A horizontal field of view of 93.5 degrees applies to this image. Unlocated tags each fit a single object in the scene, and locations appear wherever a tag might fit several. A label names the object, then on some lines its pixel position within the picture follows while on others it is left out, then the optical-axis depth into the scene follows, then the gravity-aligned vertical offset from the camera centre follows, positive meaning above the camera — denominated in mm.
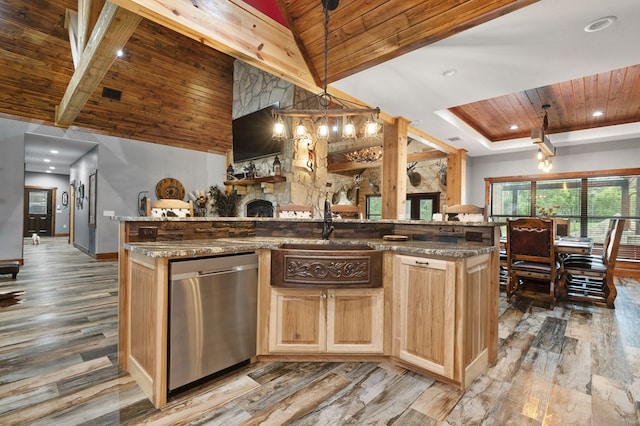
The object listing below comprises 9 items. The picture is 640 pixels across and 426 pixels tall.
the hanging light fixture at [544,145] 4375 +1085
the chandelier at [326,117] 2395 +802
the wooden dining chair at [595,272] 3572 -700
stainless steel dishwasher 1722 -644
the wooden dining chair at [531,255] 3545 -494
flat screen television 6207 +1651
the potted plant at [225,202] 7332 +234
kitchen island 1829 -649
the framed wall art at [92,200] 6646 +234
